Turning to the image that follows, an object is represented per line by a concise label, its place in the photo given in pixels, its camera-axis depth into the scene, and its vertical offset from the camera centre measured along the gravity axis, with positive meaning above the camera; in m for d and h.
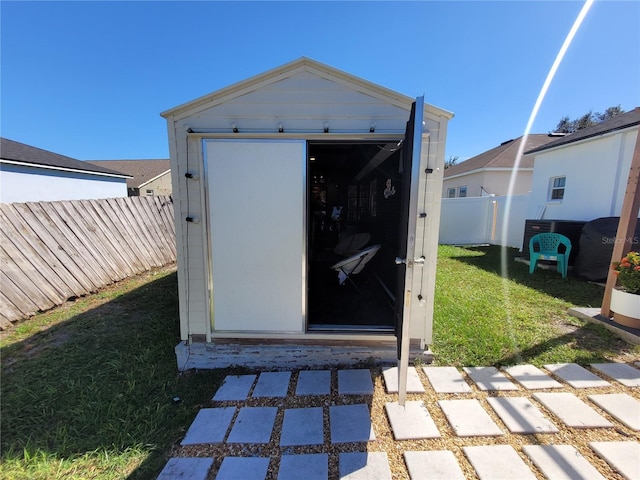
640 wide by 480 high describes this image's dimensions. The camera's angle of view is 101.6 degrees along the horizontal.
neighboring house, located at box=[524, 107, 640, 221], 5.82 +1.09
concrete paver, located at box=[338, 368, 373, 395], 2.29 -1.57
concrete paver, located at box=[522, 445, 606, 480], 1.53 -1.53
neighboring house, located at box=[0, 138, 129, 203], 8.75 +1.16
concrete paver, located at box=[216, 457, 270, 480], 1.58 -1.61
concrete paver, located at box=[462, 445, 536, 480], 1.54 -1.54
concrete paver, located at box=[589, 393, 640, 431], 1.91 -1.50
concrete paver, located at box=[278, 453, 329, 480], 1.58 -1.60
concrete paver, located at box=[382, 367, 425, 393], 2.31 -1.57
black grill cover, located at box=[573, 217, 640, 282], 4.96 -0.65
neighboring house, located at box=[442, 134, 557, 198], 11.66 +1.85
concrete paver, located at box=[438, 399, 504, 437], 1.85 -1.55
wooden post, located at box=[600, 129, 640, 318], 3.19 -0.03
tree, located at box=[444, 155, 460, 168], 36.75 +7.45
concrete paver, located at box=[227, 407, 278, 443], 1.85 -1.62
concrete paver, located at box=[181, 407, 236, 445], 1.85 -1.63
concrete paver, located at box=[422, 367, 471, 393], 2.30 -1.55
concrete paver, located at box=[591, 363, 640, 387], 2.34 -1.49
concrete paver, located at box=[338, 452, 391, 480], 1.56 -1.58
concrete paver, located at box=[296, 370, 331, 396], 2.31 -1.60
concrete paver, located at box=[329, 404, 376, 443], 1.83 -1.58
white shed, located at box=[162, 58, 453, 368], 2.41 +0.14
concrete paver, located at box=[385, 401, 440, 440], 1.84 -1.56
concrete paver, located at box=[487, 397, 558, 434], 1.87 -1.54
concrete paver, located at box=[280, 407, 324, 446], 1.82 -1.60
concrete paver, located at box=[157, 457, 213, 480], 1.58 -1.63
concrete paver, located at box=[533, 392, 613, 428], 1.90 -1.52
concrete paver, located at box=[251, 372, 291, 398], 2.30 -1.62
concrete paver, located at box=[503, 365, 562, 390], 2.33 -1.52
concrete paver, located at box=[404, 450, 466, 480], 1.54 -1.56
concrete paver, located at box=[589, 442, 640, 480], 1.53 -1.50
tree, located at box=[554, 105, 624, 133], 22.27 +8.56
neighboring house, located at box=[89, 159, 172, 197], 21.52 +2.91
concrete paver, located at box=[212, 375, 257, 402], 2.27 -1.63
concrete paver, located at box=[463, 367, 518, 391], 2.32 -1.54
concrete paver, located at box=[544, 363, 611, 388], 2.32 -1.50
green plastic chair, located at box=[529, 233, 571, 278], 5.55 -0.83
